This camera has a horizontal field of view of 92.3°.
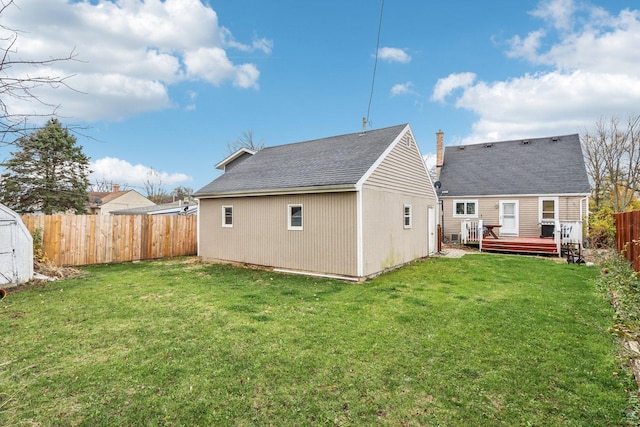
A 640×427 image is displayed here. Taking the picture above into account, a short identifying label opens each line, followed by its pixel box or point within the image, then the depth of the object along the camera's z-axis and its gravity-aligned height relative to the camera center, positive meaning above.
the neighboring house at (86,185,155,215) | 35.47 +1.94
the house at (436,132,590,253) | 15.77 +1.58
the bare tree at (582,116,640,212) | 15.86 +3.18
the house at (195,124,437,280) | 8.73 +0.29
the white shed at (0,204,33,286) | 7.75 -0.86
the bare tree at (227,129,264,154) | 33.19 +8.27
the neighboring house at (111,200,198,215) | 19.80 +0.49
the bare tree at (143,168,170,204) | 46.34 +4.46
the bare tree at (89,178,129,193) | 41.91 +4.34
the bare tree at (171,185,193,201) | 46.96 +4.02
